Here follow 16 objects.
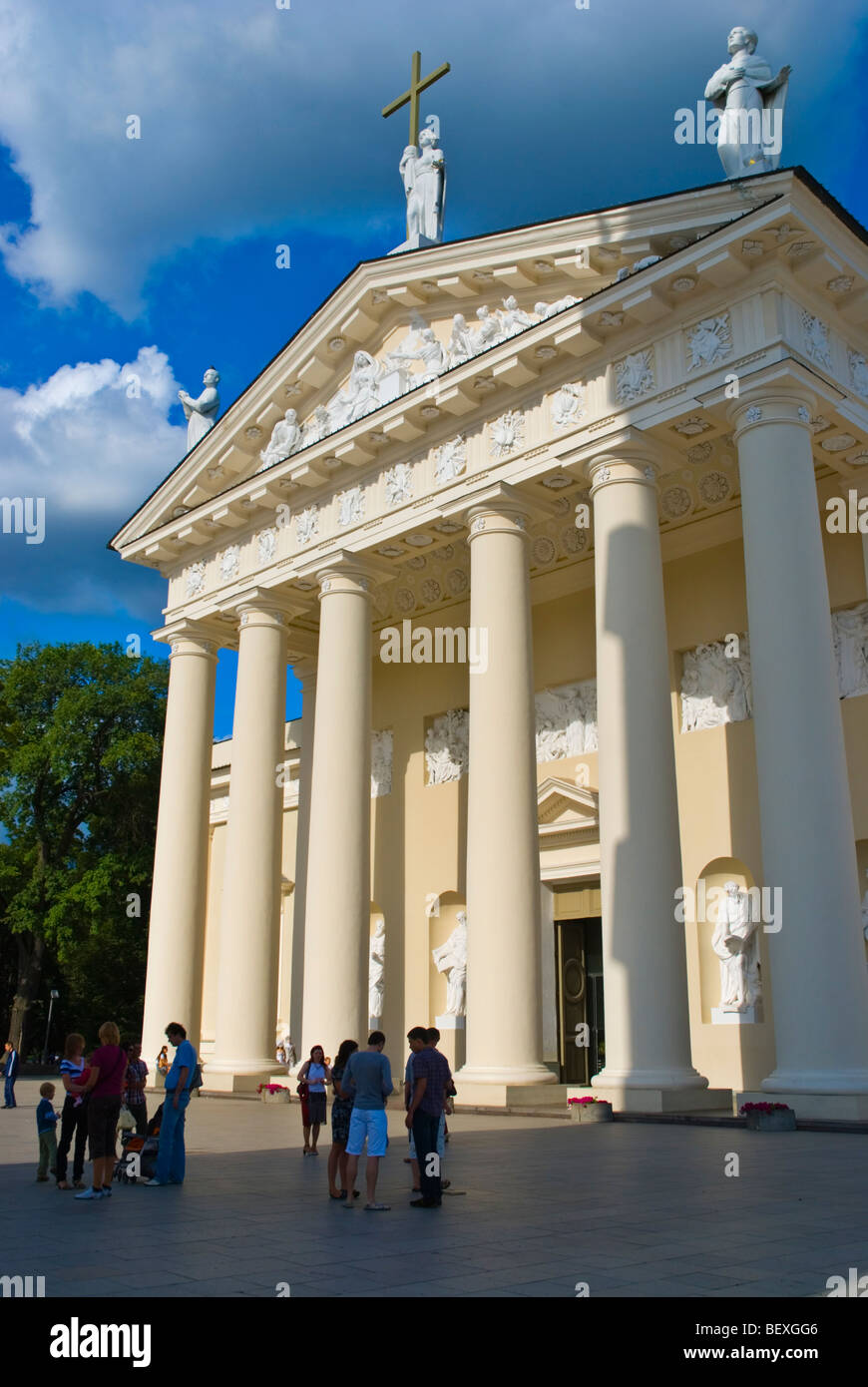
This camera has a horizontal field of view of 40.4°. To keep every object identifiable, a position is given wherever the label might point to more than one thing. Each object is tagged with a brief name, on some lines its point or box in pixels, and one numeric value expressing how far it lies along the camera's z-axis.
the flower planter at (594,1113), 15.80
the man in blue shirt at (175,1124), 10.27
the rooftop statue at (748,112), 18.36
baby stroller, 10.44
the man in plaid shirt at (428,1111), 8.65
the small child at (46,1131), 10.55
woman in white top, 12.38
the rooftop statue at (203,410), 28.69
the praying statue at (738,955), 20.39
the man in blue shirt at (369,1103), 8.97
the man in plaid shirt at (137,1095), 11.40
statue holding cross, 23.72
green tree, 39.50
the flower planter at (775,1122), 13.95
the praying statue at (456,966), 25.41
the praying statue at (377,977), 27.16
